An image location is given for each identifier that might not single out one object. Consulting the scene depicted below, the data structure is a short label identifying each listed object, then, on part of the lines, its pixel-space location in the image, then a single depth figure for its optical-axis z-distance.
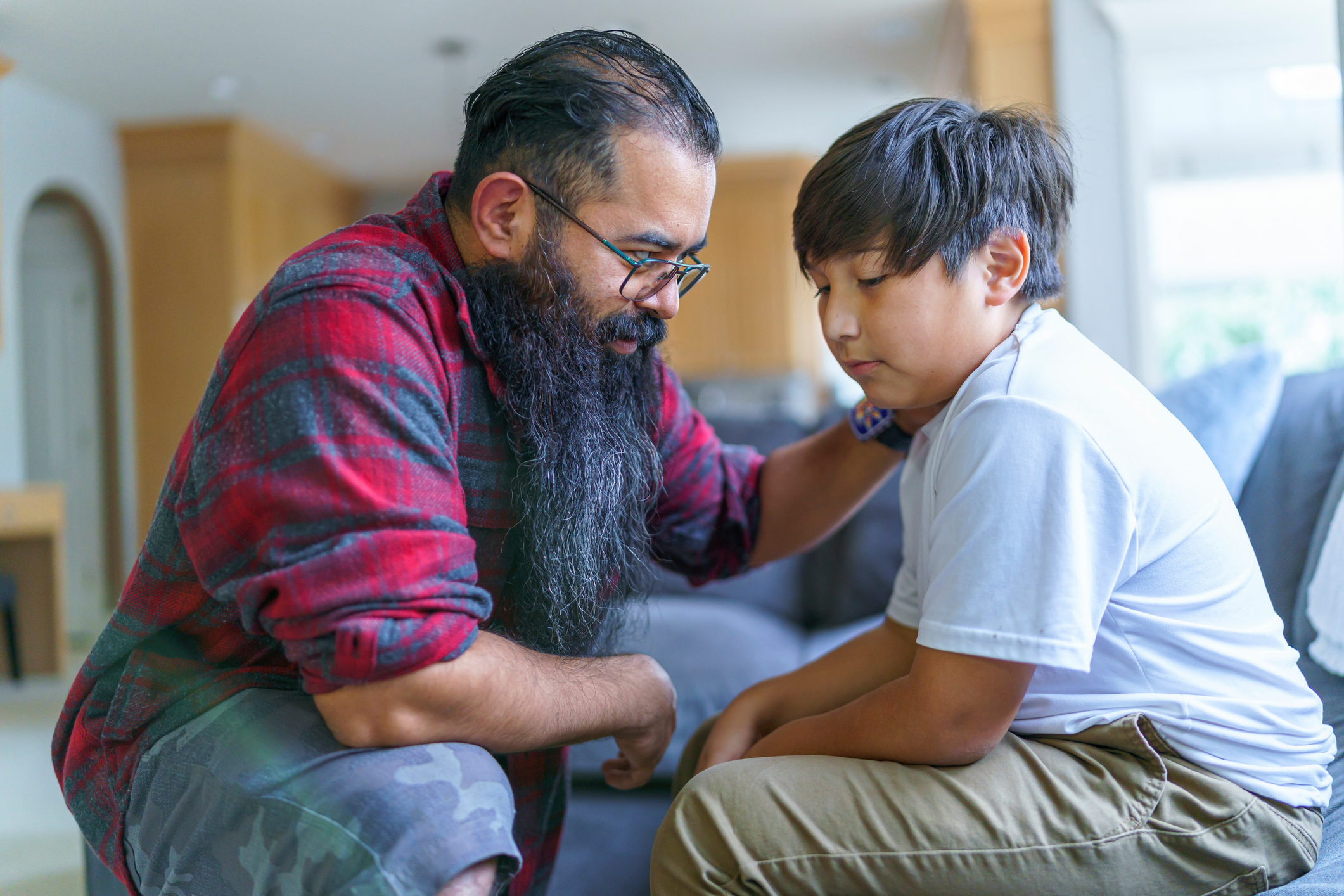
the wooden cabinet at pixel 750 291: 7.40
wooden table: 4.44
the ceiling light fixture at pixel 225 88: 5.38
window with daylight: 6.18
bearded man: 0.82
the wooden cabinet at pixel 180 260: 6.04
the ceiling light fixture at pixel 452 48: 4.99
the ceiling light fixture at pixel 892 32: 5.08
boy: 0.83
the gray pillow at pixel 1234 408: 1.54
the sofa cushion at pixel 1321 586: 1.27
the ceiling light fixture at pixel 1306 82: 5.09
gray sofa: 1.43
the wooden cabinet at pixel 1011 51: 4.59
